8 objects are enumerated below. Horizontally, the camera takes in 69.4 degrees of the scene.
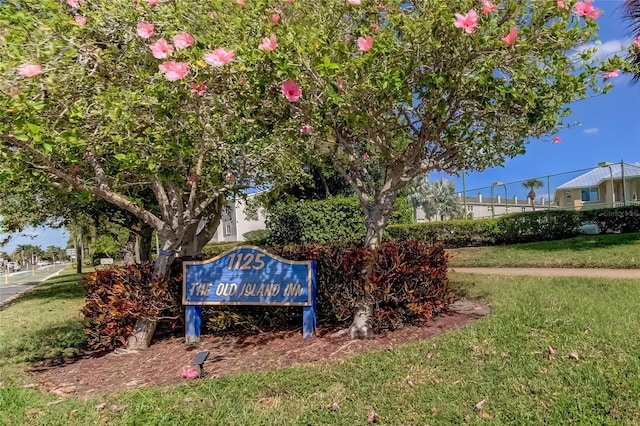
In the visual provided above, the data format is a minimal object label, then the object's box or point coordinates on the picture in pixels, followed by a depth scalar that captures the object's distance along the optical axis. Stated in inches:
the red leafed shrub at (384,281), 213.6
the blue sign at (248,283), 221.1
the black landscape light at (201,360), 171.1
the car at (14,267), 3223.4
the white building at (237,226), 1494.2
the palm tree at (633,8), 416.5
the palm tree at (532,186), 805.9
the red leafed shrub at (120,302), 236.1
